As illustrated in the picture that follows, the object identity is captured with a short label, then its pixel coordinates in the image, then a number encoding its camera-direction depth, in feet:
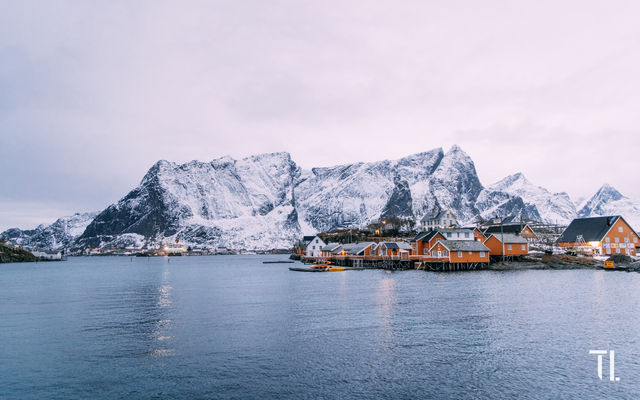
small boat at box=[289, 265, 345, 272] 352.30
